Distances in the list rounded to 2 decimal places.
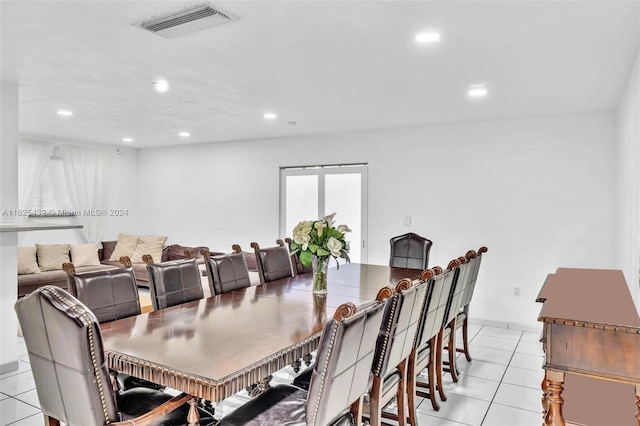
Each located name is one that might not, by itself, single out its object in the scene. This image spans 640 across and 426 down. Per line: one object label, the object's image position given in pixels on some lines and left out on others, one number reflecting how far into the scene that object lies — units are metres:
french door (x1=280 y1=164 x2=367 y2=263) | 6.30
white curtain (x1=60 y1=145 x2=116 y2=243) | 7.37
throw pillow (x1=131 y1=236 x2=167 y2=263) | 7.64
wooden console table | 1.40
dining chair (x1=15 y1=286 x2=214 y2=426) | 1.57
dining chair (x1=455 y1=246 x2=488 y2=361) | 3.62
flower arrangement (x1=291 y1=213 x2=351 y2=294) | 2.95
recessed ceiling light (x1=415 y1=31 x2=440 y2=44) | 2.64
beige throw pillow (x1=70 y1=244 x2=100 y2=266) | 6.95
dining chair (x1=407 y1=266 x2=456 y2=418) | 2.64
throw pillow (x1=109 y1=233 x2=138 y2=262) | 7.68
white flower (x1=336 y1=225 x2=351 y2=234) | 3.10
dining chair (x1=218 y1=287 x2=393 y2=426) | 1.63
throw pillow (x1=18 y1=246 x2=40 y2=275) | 6.14
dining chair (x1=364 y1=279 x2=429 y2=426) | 2.13
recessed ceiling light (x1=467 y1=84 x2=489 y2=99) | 3.80
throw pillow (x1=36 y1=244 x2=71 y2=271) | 6.52
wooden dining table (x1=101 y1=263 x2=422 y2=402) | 1.64
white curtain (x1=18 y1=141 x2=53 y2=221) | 6.67
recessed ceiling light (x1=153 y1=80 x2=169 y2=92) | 3.76
